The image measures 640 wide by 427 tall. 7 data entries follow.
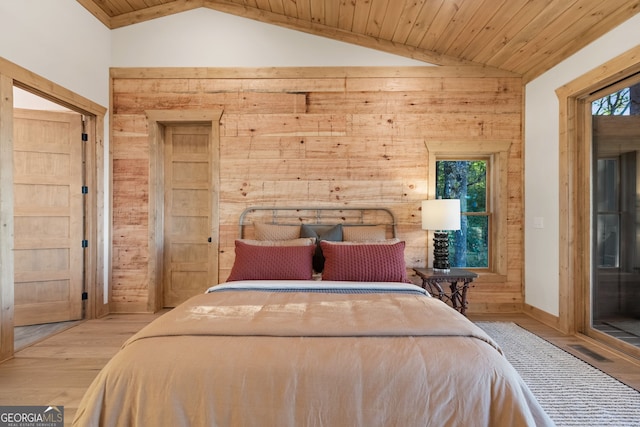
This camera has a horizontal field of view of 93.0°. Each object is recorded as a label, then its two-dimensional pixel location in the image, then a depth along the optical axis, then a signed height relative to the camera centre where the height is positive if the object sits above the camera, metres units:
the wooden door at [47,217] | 3.21 -0.03
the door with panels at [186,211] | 3.74 +0.04
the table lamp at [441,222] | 3.07 -0.07
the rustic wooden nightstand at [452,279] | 2.99 -0.64
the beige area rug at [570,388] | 1.77 -1.17
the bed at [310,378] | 1.16 -0.64
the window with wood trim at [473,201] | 3.65 +0.17
